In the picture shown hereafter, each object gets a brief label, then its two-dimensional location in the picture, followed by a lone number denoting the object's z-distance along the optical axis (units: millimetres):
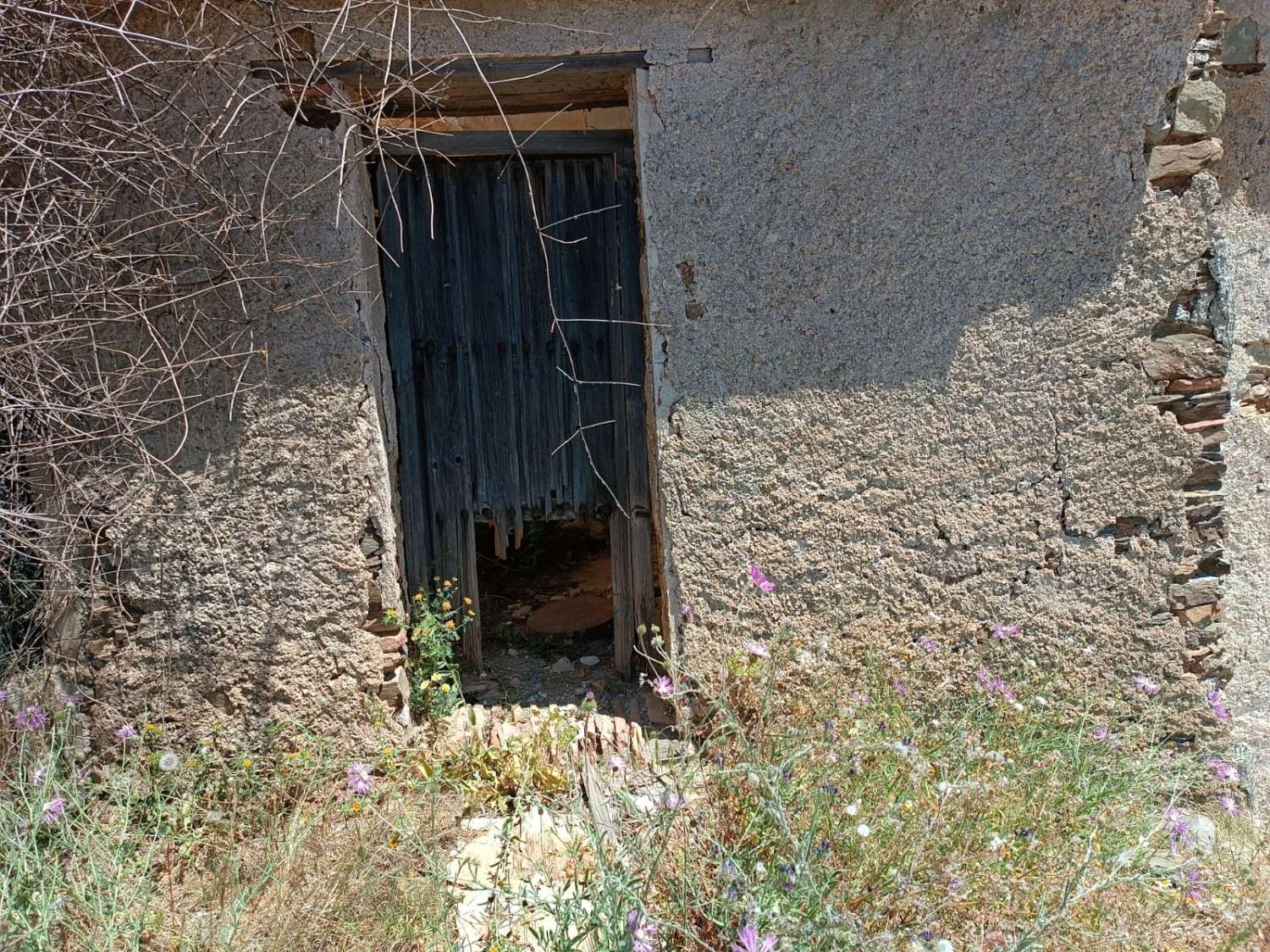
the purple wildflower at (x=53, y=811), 2199
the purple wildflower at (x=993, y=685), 2660
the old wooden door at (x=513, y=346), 3189
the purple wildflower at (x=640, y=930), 1846
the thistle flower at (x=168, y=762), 2758
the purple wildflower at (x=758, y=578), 2380
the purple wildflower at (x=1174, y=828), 2131
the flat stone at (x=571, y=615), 3939
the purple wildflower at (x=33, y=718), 2613
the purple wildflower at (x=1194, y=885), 2119
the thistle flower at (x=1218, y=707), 2713
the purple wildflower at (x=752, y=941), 1704
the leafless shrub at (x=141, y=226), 2605
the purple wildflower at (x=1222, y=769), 2621
